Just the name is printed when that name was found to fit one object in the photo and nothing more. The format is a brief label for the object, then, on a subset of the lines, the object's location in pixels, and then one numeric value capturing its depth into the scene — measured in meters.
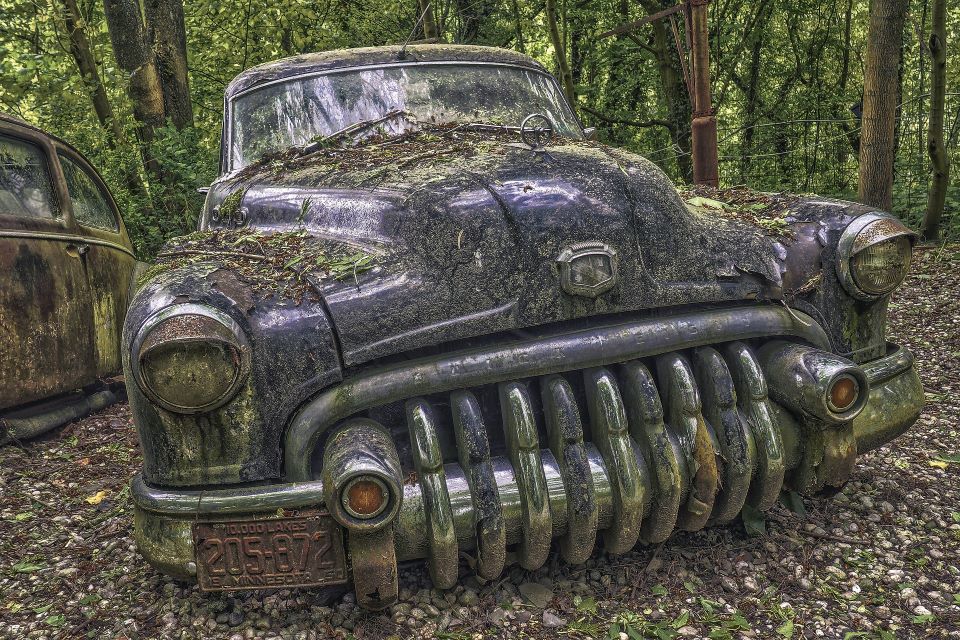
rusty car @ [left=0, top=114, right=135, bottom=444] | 4.20
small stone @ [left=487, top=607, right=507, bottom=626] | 2.36
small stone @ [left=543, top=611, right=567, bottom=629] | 2.33
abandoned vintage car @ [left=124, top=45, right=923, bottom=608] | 2.16
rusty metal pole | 6.65
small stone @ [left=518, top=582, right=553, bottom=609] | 2.44
